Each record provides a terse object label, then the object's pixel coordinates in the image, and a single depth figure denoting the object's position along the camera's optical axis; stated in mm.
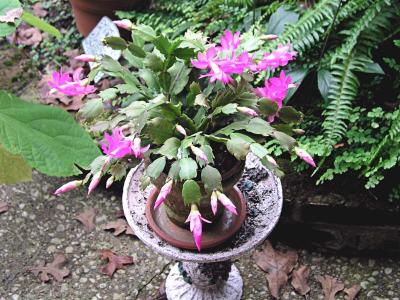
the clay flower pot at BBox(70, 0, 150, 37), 3404
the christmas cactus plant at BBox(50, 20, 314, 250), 1676
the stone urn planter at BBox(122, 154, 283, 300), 1994
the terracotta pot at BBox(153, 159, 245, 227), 1873
